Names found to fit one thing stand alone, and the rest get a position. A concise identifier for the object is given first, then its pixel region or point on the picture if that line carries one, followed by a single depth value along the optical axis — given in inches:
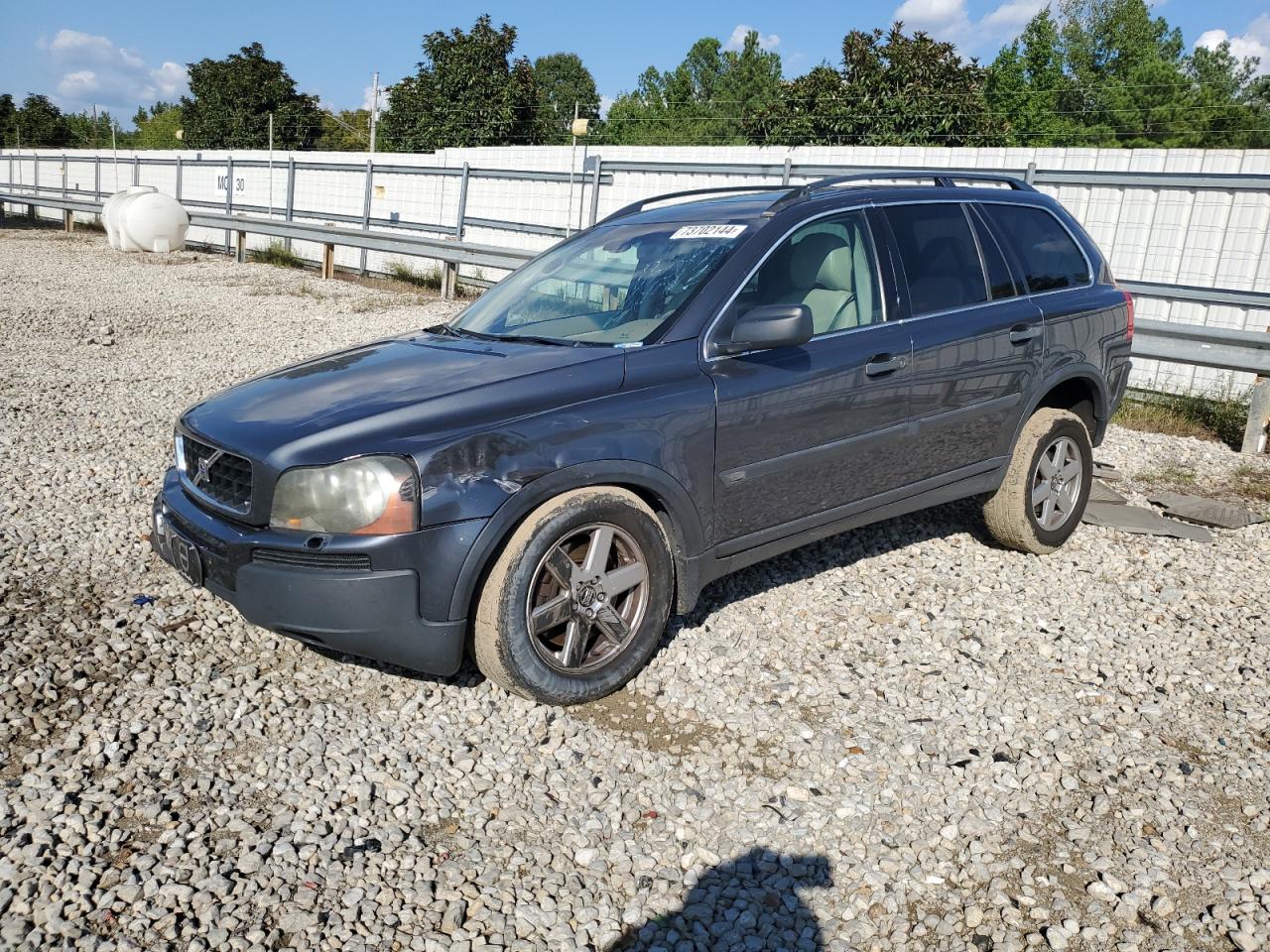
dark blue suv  131.5
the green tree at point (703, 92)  2682.1
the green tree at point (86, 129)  3157.0
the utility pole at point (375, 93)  1832.3
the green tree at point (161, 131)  2998.5
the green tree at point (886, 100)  1370.6
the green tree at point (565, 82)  4032.2
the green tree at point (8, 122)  2952.8
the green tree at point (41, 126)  2962.6
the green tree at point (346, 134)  2679.6
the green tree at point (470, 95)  1861.5
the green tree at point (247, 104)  2281.0
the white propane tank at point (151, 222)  863.7
